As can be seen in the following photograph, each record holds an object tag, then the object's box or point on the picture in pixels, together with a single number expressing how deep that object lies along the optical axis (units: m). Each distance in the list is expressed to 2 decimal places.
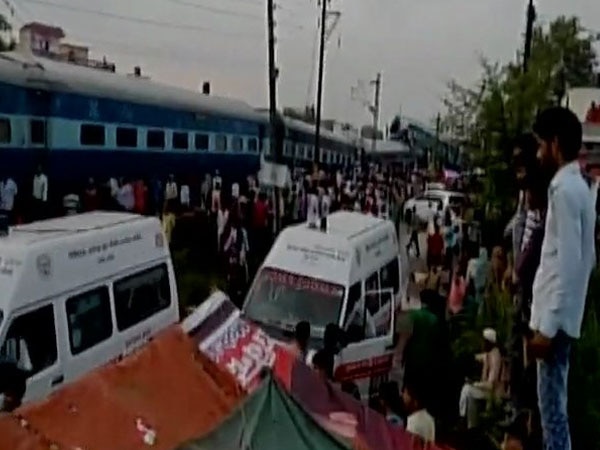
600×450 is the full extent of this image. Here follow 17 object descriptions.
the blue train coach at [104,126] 22.42
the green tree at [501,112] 17.33
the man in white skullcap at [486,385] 9.46
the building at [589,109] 23.58
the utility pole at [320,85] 42.47
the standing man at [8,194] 21.02
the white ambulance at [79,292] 11.09
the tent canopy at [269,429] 4.62
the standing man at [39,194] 22.30
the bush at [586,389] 8.11
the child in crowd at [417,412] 7.79
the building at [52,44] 28.16
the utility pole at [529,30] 27.33
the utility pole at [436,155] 57.28
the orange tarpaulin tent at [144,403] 4.57
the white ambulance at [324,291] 14.21
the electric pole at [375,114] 82.43
